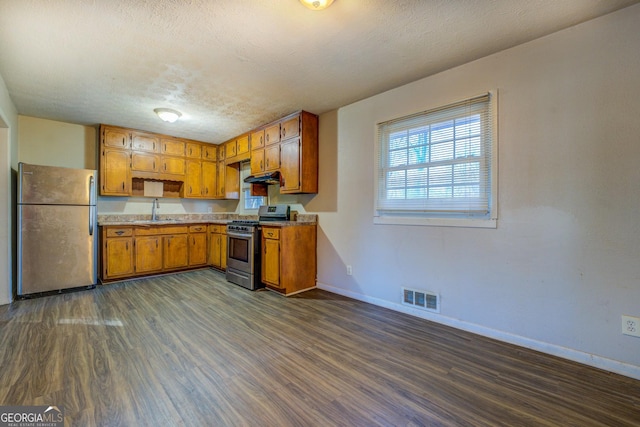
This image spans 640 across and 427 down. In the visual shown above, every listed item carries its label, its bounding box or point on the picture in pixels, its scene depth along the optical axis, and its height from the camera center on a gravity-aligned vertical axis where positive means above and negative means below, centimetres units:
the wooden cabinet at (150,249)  421 -64
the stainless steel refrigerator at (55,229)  349 -24
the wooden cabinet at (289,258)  364 -63
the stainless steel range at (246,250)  389 -57
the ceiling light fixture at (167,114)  371 +130
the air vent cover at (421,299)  282 -91
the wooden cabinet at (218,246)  486 -63
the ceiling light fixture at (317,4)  179 +135
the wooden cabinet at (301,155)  388 +80
